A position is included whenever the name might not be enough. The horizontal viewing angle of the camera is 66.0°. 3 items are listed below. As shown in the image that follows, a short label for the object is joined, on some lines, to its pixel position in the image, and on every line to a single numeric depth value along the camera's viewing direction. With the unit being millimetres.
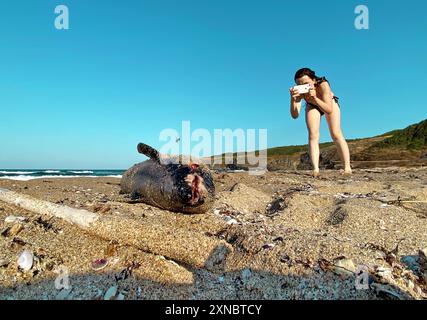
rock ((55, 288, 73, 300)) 1845
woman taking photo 7250
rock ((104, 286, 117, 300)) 1853
